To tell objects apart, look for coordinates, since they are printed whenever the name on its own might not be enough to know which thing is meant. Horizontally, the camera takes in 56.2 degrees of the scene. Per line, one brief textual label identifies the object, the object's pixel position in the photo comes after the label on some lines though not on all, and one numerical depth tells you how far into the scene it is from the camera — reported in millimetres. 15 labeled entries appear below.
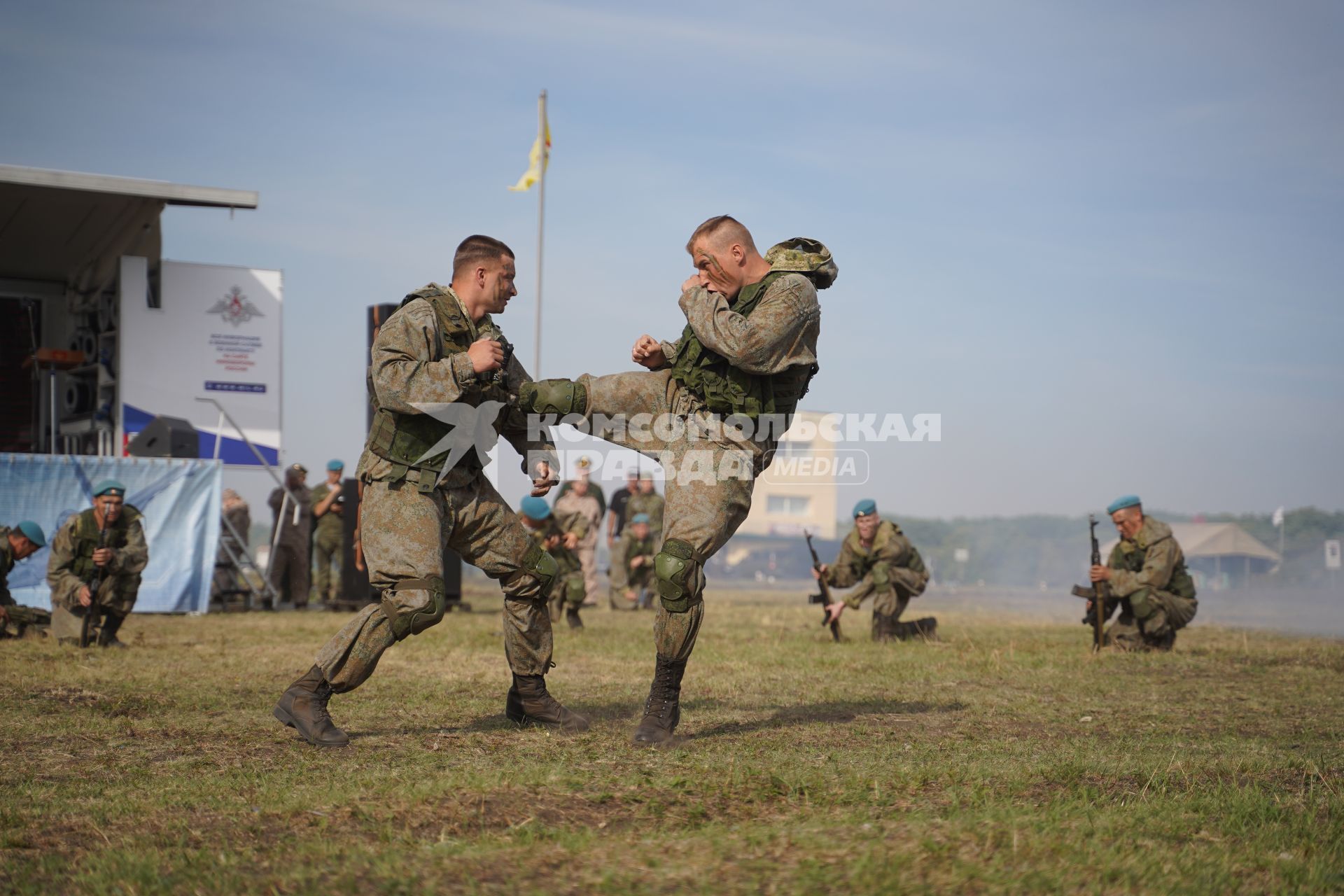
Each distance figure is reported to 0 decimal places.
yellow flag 29281
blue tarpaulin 14555
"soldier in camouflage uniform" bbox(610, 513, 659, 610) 19125
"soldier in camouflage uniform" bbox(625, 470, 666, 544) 20266
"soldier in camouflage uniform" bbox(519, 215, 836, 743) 5633
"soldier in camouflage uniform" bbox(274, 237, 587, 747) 5629
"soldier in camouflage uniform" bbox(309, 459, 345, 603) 18688
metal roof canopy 17531
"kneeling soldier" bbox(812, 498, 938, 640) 12844
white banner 18406
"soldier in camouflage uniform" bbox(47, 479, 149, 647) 11180
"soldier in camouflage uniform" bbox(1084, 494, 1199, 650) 11406
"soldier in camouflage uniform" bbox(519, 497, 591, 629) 13977
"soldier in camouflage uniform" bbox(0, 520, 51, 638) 11789
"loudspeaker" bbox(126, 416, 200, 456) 17172
